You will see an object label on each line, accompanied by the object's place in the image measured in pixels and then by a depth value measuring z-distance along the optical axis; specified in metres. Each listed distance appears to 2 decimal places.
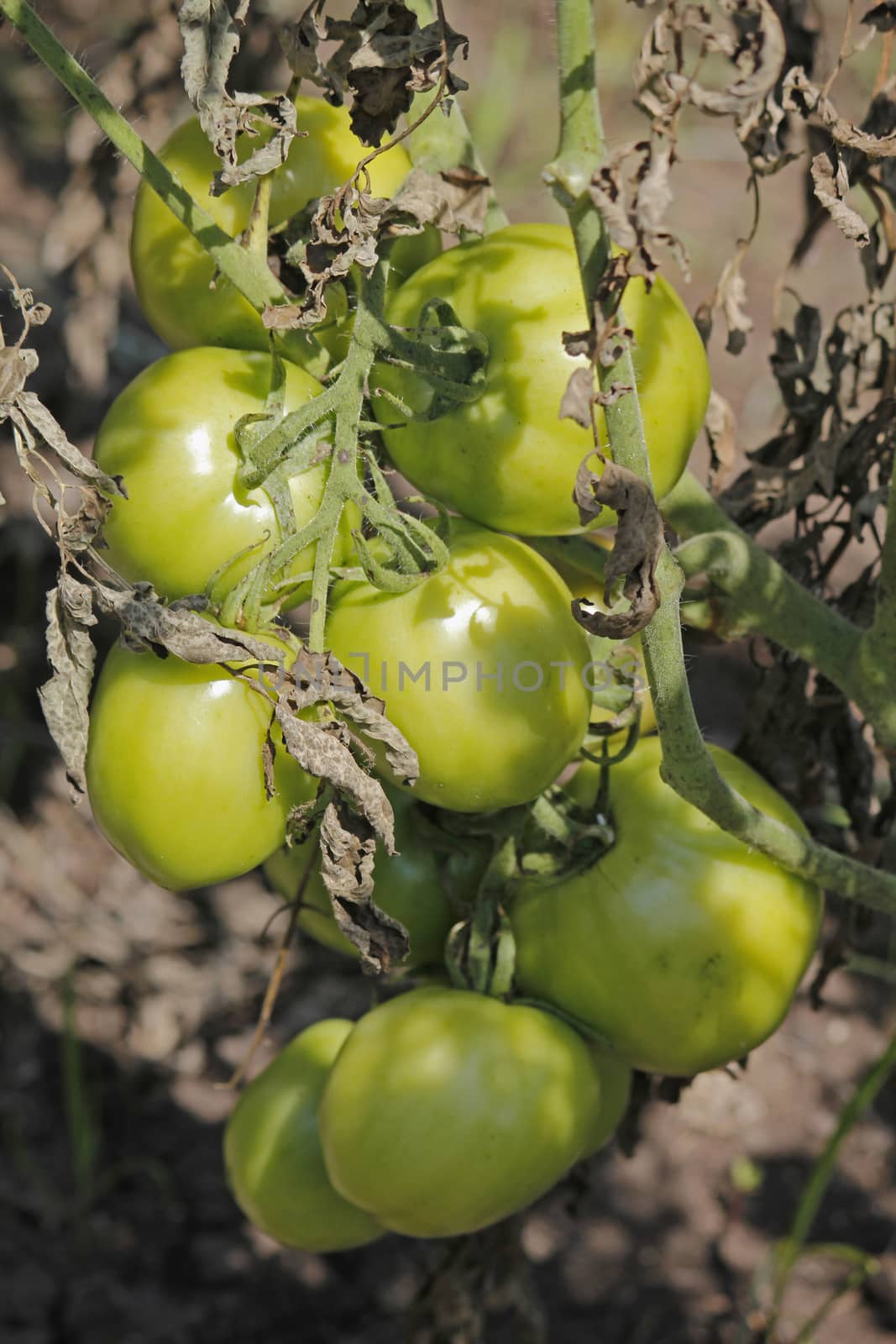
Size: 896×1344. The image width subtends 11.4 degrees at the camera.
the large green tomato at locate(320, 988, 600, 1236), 0.86
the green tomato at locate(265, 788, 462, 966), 0.90
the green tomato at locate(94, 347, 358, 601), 0.83
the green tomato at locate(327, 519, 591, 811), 0.83
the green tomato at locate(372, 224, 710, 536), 0.83
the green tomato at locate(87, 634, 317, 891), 0.83
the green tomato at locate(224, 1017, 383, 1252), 0.91
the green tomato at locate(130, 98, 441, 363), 0.85
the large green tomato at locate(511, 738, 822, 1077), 0.87
